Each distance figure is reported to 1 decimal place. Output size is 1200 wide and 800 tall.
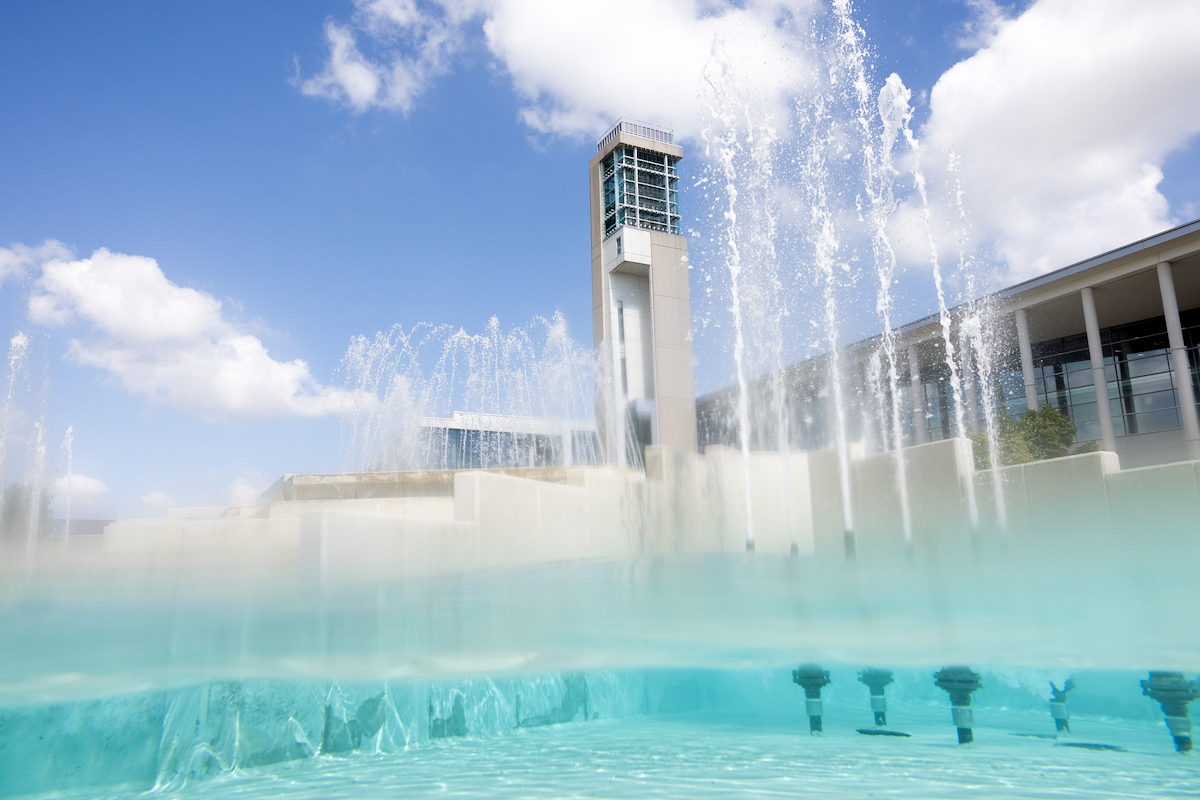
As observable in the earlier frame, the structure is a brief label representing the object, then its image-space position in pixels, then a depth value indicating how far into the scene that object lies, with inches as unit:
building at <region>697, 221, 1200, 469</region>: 921.5
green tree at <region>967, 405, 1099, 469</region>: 868.6
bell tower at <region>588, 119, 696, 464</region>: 1104.8
